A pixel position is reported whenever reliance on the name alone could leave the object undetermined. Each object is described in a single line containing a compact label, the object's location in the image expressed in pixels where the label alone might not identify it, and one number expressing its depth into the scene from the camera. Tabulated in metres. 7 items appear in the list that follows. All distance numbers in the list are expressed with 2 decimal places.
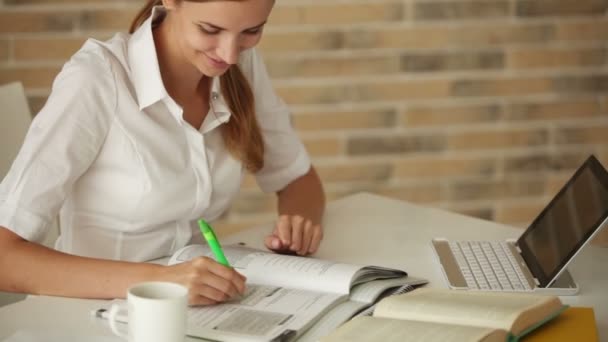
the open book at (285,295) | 3.00
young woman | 3.20
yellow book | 2.97
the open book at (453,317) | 2.89
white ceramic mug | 2.77
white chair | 3.71
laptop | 3.27
